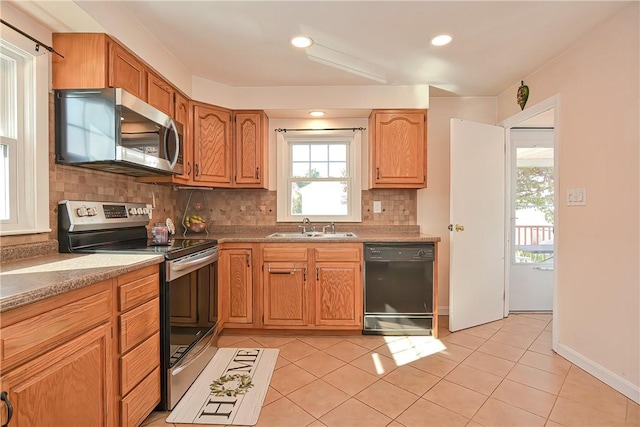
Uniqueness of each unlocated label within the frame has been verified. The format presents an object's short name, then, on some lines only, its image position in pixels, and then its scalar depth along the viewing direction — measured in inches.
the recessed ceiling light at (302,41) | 86.4
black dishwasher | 107.4
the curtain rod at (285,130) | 132.0
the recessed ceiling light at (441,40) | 85.5
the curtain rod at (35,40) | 59.3
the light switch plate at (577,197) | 86.0
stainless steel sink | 111.4
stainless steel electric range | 69.1
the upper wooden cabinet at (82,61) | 70.4
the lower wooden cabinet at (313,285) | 108.3
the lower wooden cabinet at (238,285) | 109.0
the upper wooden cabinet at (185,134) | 102.0
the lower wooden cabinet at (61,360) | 36.9
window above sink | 132.2
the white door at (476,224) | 115.6
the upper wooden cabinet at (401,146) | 118.5
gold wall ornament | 112.0
